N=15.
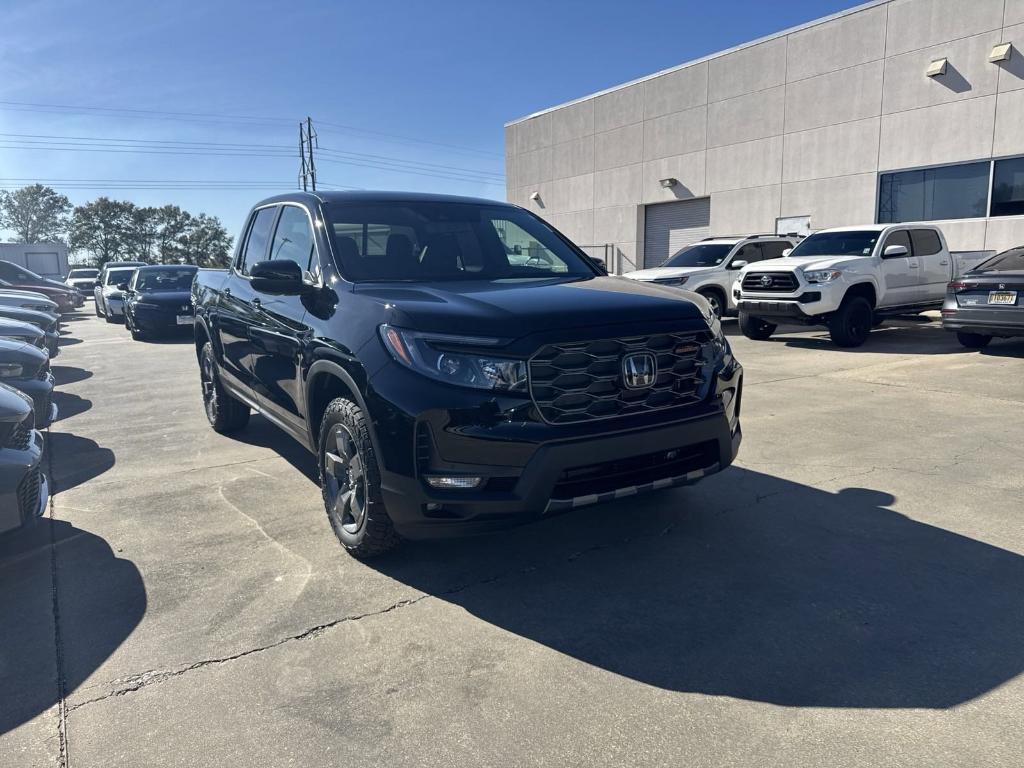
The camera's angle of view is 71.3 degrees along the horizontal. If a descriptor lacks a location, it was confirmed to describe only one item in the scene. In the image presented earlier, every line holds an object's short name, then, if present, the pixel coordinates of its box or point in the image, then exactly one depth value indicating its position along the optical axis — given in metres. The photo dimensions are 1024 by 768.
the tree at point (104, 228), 75.94
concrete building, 15.79
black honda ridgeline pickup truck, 3.02
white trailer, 44.66
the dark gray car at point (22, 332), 8.49
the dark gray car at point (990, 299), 9.42
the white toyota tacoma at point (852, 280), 11.23
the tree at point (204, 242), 81.25
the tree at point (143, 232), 77.75
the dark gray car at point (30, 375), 6.29
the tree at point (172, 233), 79.62
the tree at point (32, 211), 93.19
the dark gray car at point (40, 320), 10.64
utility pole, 50.84
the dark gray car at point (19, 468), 3.41
